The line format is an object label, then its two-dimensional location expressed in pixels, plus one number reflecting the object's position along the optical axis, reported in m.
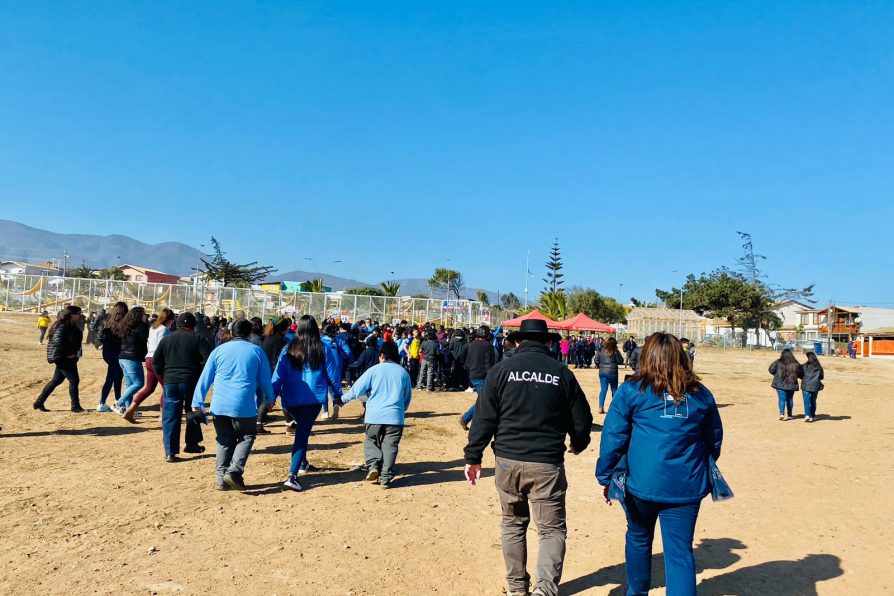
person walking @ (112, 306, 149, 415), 9.25
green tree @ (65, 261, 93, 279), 85.65
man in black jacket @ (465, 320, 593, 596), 3.94
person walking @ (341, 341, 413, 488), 6.71
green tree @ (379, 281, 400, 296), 58.94
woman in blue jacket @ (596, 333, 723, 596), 3.56
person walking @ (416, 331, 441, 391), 16.64
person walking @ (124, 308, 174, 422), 8.95
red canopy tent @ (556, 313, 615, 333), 26.25
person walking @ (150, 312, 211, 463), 7.29
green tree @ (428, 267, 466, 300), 95.81
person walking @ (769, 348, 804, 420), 13.12
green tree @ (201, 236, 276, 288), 53.28
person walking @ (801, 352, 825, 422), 13.26
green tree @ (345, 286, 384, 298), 68.33
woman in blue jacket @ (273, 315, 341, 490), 6.64
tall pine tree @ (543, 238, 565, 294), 81.88
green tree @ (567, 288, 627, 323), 82.62
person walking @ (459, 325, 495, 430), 10.31
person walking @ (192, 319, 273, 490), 6.16
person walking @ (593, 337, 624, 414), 13.01
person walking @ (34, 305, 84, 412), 9.45
